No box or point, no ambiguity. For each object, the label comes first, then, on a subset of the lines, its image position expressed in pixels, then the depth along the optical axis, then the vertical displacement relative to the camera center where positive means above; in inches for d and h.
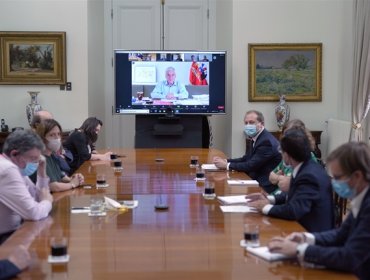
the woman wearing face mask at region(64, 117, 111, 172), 259.0 -23.4
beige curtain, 305.6 +9.8
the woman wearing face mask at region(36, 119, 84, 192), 178.5 -20.1
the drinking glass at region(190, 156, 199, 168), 229.4 -27.5
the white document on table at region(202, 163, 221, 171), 222.0 -28.6
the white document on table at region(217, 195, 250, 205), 152.3 -28.1
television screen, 354.0 +6.9
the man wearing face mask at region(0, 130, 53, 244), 133.0 -20.9
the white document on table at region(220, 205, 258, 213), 142.1 -28.3
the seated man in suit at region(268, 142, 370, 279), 93.1 -21.5
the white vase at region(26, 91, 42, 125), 346.0 -9.8
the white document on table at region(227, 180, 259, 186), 185.8 -28.5
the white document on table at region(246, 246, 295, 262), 98.1 -27.2
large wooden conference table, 93.7 -28.5
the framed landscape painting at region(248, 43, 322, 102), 359.9 +10.6
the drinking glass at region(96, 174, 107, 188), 182.2 -27.5
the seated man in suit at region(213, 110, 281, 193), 223.1 -26.1
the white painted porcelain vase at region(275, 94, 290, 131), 353.7 -12.7
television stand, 359.9 -24.8
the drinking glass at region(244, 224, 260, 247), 108.5 -26.2
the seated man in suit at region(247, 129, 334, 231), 132.0 -22.8
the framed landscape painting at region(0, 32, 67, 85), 351.9 +18.1
